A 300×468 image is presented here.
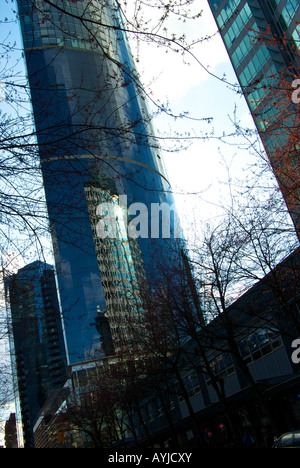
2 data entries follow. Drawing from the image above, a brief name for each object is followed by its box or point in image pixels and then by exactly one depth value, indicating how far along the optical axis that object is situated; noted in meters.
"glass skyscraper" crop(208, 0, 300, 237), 40.25
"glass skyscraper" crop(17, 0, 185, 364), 92.88
